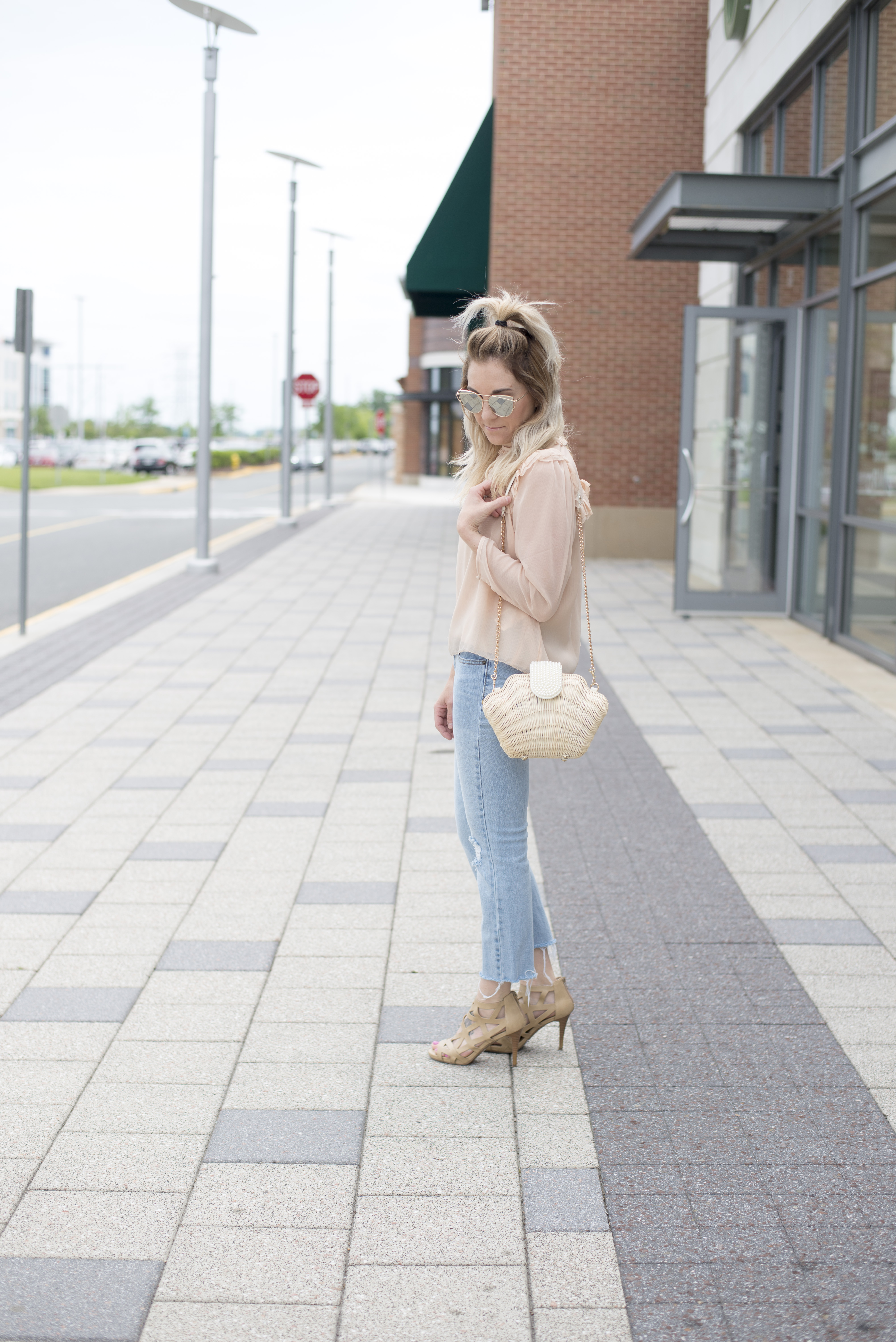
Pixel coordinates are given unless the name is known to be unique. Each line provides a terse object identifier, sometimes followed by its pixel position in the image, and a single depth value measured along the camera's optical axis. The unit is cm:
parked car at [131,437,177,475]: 6425
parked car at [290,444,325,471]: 8062
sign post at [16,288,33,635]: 1009
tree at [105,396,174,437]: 13738
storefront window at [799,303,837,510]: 1149
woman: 311
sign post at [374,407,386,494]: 4625
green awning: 1816
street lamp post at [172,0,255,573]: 1551
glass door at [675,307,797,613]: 1241
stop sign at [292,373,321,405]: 3030
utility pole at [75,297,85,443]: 8669
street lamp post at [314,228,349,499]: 3334
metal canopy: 1093
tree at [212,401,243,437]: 14275
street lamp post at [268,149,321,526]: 2469
